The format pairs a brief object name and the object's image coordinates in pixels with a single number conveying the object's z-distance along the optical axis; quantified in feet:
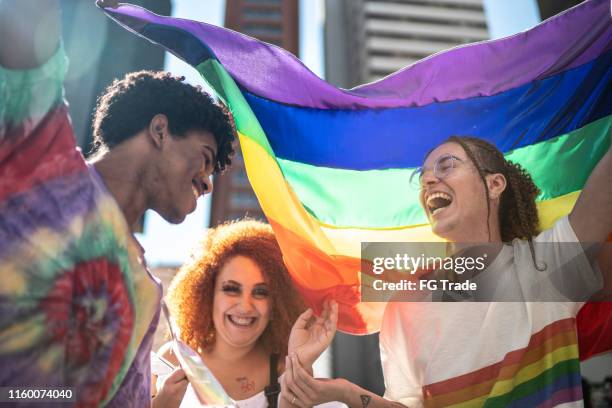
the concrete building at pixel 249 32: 130.72
